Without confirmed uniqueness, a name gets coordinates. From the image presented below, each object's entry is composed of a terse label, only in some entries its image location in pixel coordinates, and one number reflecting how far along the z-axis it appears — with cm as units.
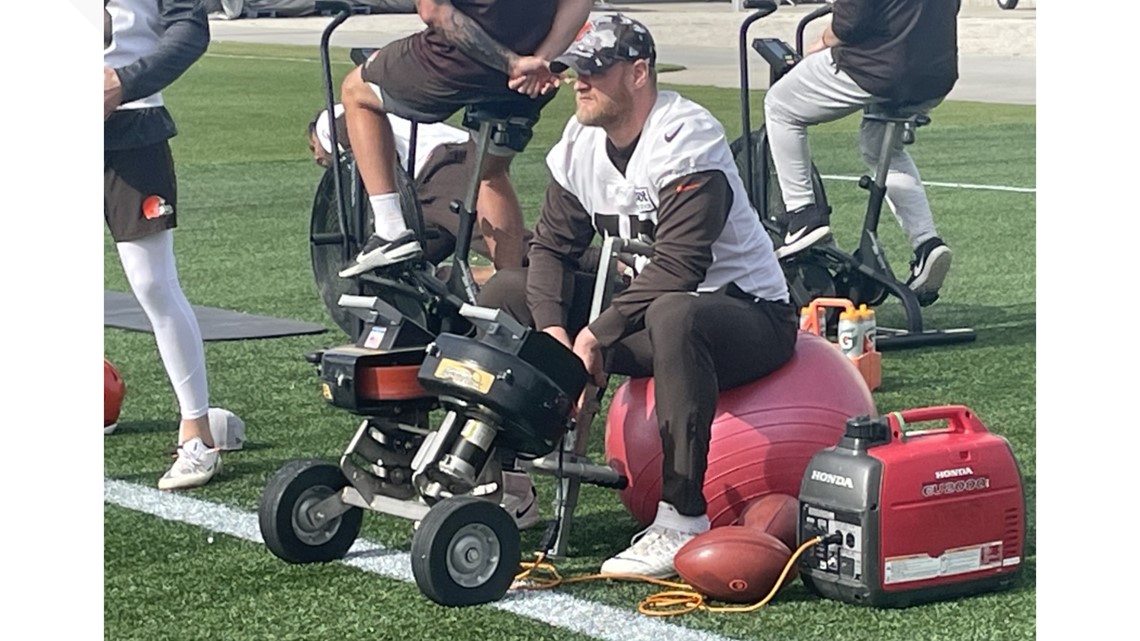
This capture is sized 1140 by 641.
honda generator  443
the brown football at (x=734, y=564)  448
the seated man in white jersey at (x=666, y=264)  472
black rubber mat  830
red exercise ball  489
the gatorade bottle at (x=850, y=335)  714
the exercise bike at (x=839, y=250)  809
